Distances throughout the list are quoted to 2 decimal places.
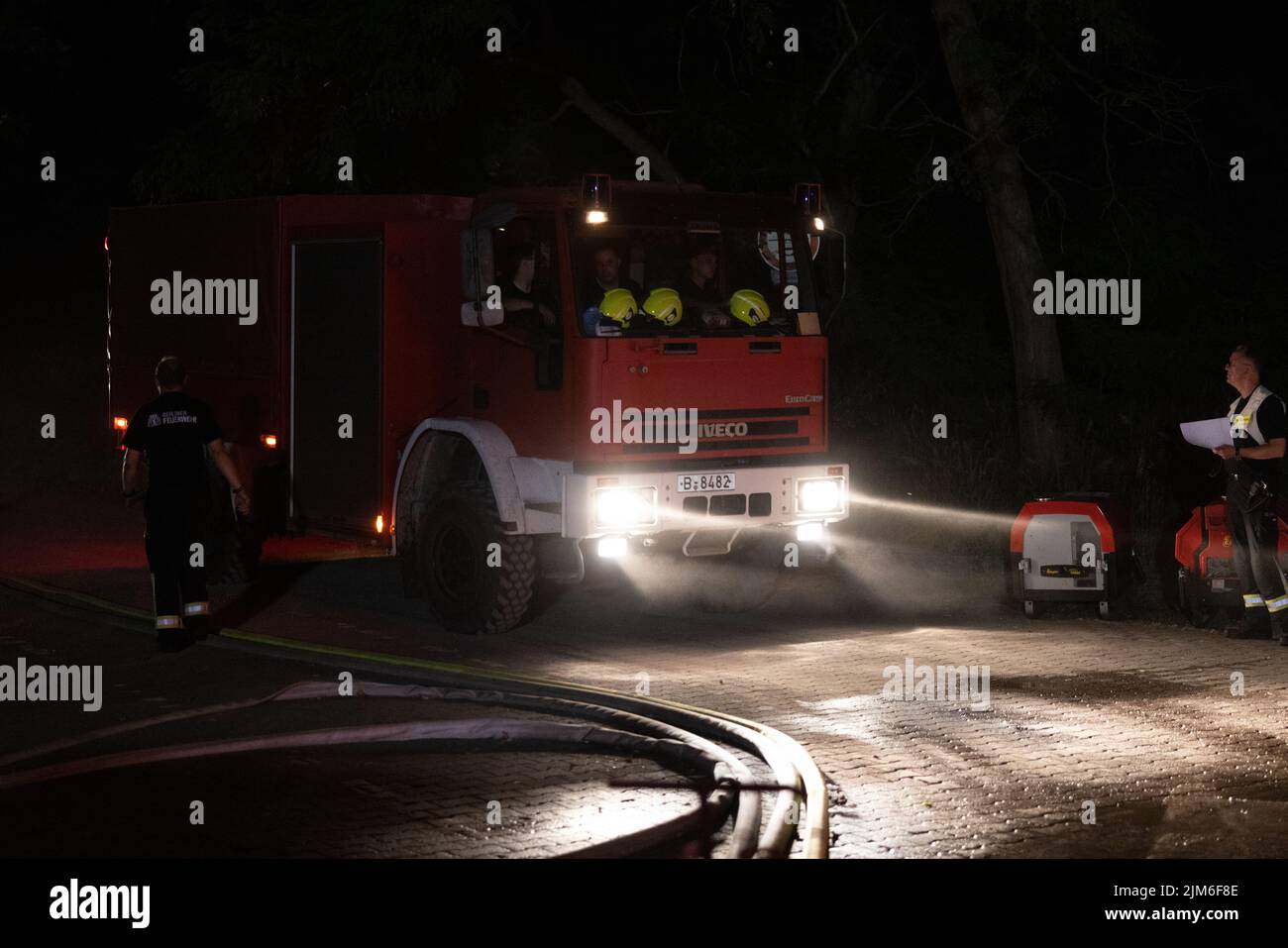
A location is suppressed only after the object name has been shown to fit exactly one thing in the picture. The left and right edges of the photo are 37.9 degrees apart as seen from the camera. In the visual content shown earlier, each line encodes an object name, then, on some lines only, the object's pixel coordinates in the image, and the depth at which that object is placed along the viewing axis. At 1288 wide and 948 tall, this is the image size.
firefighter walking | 11.86
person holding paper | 11.91
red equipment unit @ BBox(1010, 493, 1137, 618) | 12.80
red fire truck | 11.94
